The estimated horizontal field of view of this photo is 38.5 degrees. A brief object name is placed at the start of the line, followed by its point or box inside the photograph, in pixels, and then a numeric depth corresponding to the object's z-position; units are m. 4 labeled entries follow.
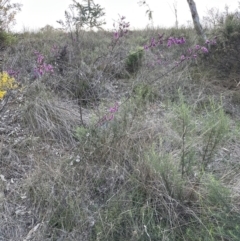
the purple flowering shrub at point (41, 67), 3.70
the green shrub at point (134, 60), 5.42
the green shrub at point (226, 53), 5.40
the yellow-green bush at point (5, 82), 3.18
